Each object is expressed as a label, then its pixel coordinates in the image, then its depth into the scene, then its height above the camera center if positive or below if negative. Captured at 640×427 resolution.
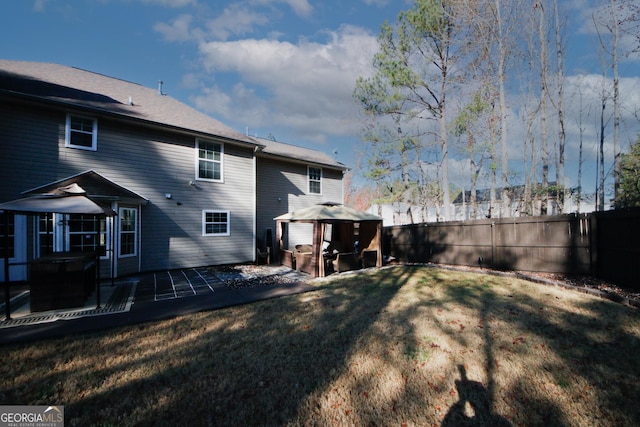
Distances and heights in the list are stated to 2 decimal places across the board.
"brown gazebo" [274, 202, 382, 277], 8.44 -1.11
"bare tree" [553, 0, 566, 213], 12.70 +5.55
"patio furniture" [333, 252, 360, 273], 9.00 -1.61
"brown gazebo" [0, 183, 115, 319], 4.65 -0.76
